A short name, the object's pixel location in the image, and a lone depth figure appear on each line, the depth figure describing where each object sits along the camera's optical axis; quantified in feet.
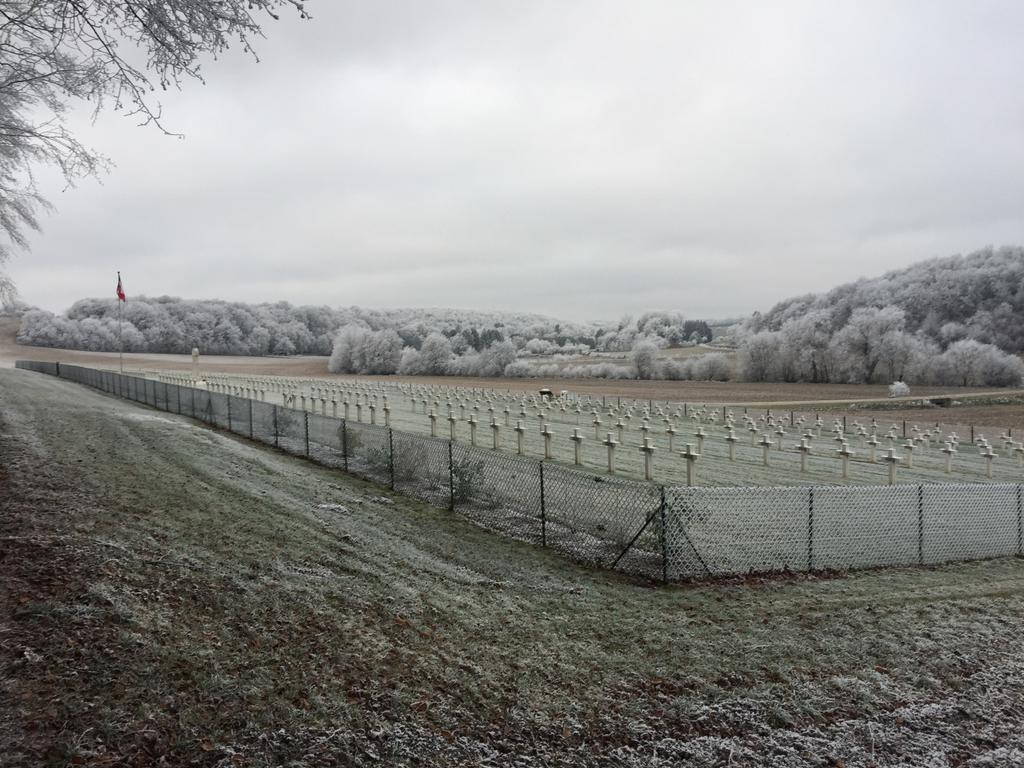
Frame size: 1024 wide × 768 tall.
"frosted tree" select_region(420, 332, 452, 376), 322.14
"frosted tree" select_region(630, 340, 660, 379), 271.08
